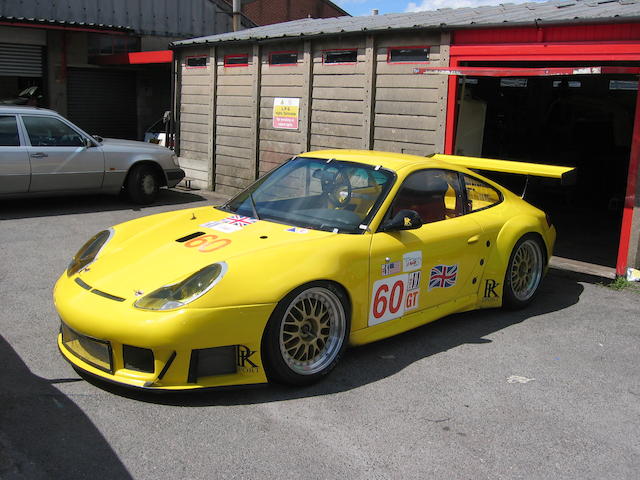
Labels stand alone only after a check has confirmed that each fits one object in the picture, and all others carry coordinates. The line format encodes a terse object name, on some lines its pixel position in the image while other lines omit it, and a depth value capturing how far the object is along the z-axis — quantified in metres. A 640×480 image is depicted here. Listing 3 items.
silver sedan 9.53
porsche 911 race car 3.66
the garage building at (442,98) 7.45
